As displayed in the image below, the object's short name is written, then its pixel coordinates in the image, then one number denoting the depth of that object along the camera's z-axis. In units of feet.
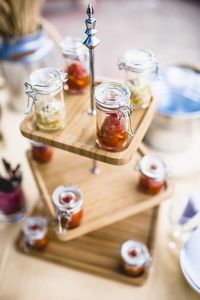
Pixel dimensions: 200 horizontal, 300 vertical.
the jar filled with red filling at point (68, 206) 2.35
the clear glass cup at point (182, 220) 2.68
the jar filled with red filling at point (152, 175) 2.60
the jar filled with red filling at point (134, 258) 2.63
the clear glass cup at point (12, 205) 3.03
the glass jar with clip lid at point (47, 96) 2.15
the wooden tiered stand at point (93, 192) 2.25
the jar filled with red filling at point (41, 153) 2.87
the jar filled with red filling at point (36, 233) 2.82
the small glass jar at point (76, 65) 2.64
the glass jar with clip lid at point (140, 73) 2.40
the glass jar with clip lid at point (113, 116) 2.01
